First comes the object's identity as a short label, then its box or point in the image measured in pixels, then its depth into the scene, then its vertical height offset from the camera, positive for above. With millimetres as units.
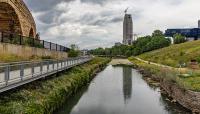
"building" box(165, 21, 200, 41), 70137 +10880
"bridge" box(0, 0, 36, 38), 19395 +5213
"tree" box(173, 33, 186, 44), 65845 +6883
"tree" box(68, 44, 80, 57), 34458 +373
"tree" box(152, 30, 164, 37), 77656 +11174
